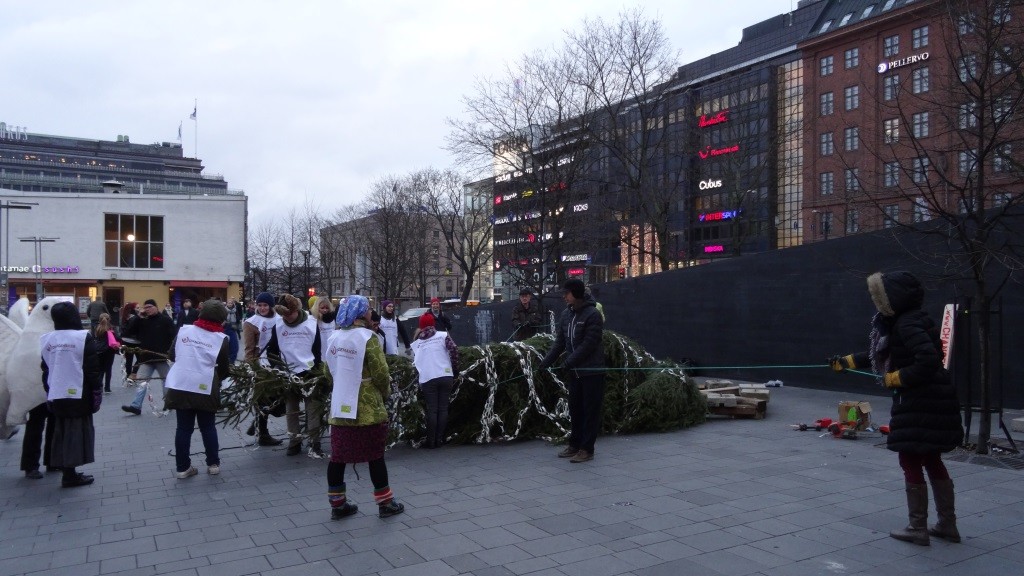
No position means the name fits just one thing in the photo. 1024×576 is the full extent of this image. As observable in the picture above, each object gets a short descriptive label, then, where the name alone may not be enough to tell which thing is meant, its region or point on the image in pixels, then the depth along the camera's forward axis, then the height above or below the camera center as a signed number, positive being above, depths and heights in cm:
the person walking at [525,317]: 1548 -63
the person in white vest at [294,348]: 889 -73
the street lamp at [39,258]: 3117 +157
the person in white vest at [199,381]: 750 -93
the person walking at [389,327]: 1359 -72
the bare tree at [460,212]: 4856 +507
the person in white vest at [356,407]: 601 -97
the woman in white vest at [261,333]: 912 -54
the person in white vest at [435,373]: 905 -104
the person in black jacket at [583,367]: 823 -90
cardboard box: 966 -167
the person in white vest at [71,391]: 727 -101
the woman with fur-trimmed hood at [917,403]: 519 -84
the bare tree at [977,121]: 831 +201
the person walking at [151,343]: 1231 -94
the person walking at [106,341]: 1208 -85
